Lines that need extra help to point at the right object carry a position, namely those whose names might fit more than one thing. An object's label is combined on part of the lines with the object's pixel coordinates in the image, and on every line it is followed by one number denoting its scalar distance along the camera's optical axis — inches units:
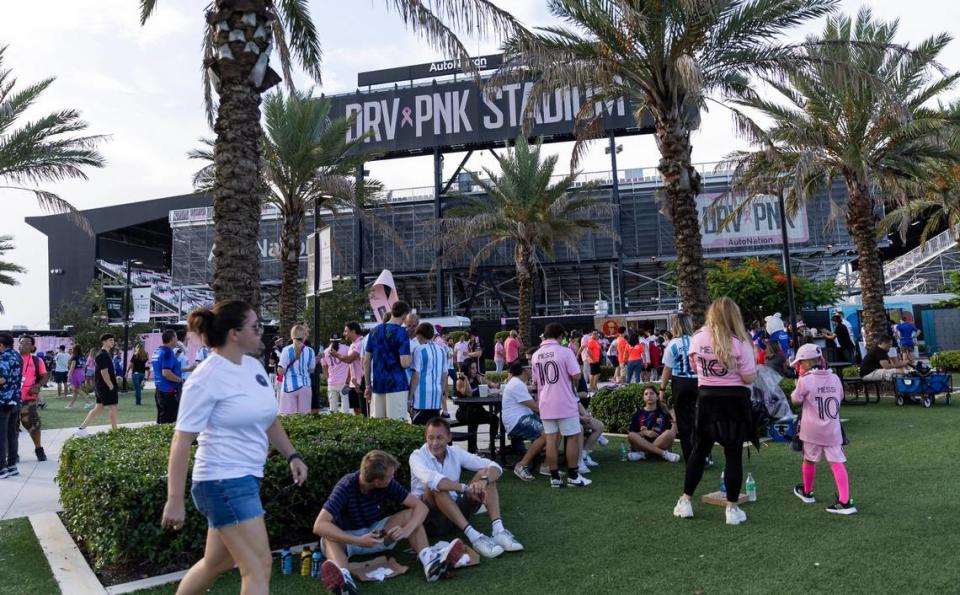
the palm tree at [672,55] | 429.1
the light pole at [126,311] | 895.0
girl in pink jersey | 218.1
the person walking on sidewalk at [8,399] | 311.3
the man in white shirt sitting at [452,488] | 190.1
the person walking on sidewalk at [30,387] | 349.7
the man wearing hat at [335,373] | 461.2
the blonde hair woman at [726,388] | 199.8
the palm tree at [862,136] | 565.3
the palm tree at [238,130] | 278.1
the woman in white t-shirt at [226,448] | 115.3
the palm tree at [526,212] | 930.7
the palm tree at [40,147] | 638.5
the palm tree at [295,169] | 721.0
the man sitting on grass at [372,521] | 169.2
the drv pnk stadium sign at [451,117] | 1571.1
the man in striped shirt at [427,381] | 300.2
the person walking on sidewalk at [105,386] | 424.5
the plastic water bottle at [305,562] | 176.9
